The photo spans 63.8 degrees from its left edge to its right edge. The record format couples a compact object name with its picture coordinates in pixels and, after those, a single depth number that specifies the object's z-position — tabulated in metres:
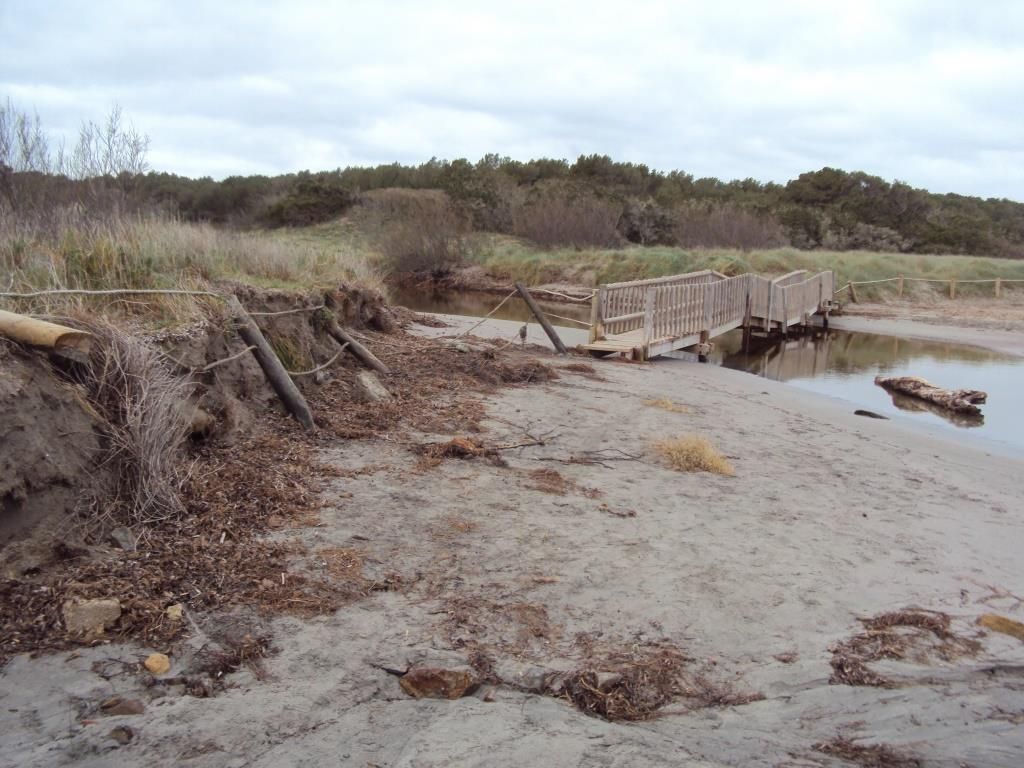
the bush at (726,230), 42.88
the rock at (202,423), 6.14
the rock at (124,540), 4.67
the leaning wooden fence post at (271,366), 7.57
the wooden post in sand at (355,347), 10.19
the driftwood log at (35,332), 4.70
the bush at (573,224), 43.69
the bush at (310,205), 55.38
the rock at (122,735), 3.29
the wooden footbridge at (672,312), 16.47
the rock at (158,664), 3.74
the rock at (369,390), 9.16
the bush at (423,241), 39.25
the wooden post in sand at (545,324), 15.81
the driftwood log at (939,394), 14.54
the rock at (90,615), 3.92
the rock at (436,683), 3.81
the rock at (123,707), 3.46
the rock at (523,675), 3.94
